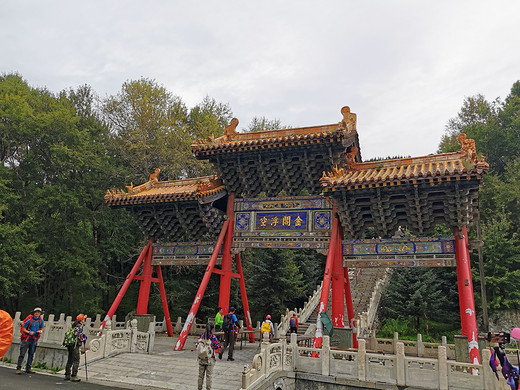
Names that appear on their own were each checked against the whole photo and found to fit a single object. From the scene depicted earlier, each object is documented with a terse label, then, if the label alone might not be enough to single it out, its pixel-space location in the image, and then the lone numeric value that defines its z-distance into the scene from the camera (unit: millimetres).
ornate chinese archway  10945
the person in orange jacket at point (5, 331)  3533
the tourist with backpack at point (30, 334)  9586
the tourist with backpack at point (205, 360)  7992
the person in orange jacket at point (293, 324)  13305
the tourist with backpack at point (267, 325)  11951
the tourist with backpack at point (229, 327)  11648
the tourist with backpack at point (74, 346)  9055
